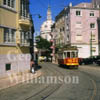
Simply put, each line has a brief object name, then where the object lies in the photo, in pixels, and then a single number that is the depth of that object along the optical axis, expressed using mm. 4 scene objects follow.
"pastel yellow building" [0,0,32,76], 15820
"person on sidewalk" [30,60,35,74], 19250
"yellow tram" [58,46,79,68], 24891
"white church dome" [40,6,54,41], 115812
